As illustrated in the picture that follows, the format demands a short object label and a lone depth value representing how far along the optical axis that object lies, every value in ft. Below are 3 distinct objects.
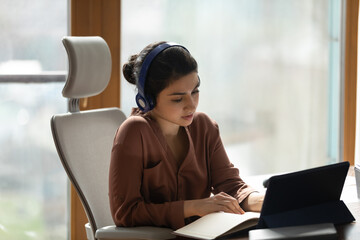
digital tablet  8.03
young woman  8.73
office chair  9.59
